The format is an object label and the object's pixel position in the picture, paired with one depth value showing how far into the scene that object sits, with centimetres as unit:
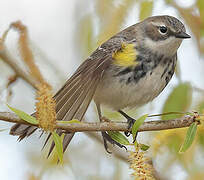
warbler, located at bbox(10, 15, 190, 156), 660
